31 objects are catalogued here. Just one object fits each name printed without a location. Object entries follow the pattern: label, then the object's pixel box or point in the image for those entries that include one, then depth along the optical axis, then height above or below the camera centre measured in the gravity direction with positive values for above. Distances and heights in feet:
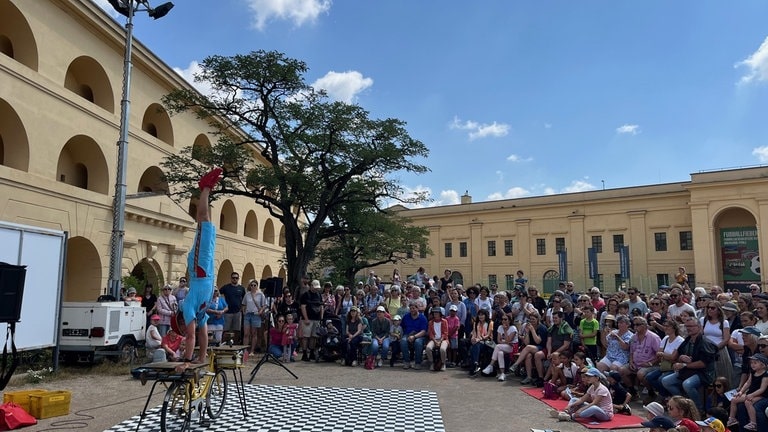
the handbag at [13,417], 20.54 -5.48
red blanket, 22.21 -6.03
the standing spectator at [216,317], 37.70 -2.77
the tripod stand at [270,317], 38.27 -2.96
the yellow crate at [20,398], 22.31 -5.07
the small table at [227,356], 21.45 -3.13
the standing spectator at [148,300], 44.66 -1.87
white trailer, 35.09 -3.51
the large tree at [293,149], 58.49 +14.93
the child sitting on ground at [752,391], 19.76 -4.14
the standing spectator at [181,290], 41.55 -0.94
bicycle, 18.07 -4.28
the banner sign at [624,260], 125.92 +4.97
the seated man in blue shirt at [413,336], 38.60 -4.13
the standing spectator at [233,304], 43.04 -2.07
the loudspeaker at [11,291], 19.30 -0.52
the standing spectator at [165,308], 39.87 -2.24
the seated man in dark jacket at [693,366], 23.77 -3.82
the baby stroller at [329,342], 40.32 -4.80
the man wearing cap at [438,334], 37.50 -3.86
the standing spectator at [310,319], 41.24 -3.11
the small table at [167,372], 17.52 -3.11
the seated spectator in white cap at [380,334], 38.83 -4.04
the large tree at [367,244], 73.92 +6.38
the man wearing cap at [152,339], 36.40 -4.17
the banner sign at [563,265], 139.96 +4.15
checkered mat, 21.07 -5.92
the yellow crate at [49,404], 22.16 -5.34
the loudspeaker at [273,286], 37.92 -0.53
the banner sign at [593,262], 127.13 +4.53
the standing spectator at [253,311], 42.68 -2.59
